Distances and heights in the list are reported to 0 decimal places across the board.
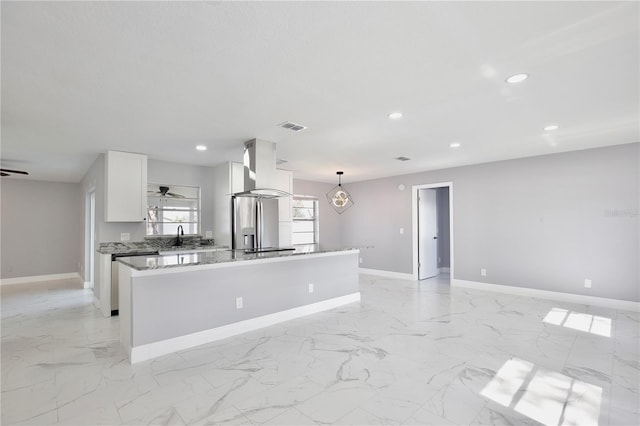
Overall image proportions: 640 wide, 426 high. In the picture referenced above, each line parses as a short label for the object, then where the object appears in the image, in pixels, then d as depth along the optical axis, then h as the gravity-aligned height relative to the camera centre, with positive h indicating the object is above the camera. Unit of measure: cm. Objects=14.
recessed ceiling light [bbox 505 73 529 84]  237 +107
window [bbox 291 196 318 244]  780 -6
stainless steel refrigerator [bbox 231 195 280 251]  498 -7
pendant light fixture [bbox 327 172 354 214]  807 +48
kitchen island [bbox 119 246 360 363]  296 -86
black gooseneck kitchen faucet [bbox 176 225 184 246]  543 -31
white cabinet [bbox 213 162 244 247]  542 +44
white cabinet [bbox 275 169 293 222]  595 +38
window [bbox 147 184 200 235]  530 +17
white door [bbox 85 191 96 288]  618 -41
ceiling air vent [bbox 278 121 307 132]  342 +104
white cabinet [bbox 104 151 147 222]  452 +48
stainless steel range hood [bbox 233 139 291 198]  398 +64
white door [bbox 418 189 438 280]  692 -41
